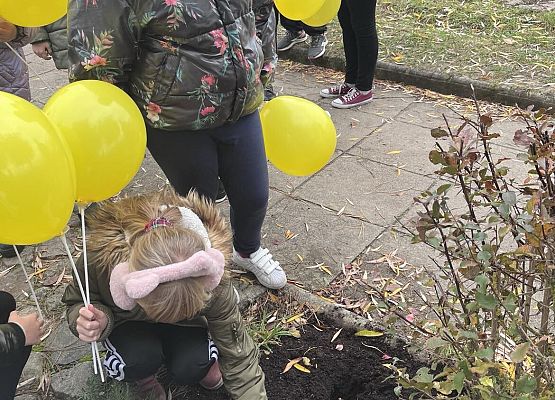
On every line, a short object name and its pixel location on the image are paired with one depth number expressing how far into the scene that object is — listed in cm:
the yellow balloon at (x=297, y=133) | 258
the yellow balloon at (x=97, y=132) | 184
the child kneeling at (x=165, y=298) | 179
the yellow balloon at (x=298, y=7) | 264
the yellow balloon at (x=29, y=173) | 159
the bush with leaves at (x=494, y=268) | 140
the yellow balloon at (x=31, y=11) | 211
